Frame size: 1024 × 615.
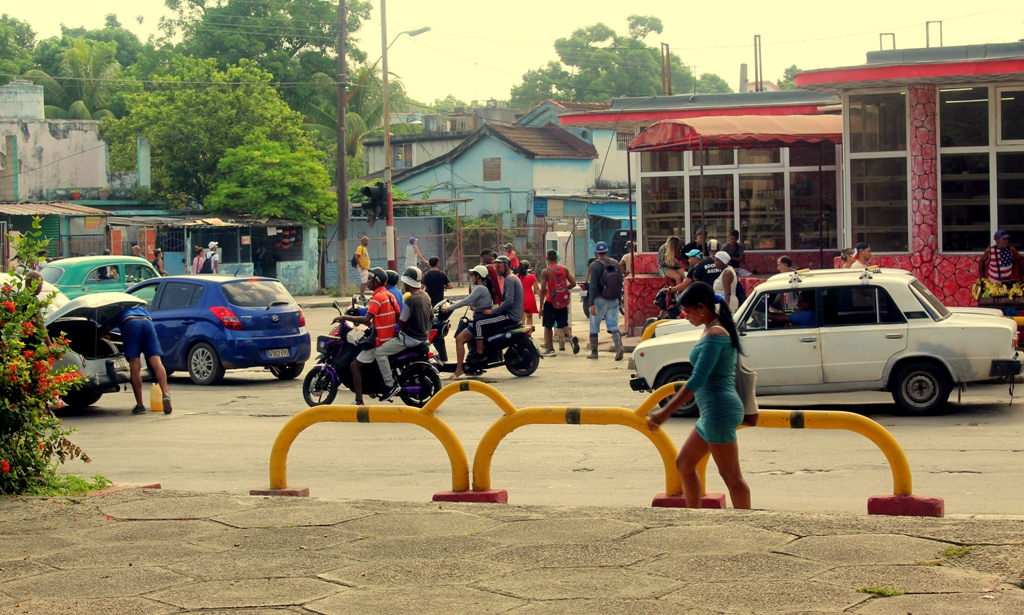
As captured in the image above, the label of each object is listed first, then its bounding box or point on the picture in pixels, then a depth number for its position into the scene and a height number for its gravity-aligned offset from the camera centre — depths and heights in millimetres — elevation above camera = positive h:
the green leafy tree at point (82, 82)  57375 +9599
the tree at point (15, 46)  63156 +13860
